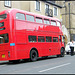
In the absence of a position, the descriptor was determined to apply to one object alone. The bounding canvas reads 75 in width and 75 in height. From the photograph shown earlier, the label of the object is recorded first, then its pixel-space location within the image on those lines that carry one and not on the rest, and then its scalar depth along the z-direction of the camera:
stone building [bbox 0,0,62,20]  21.18
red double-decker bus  11.76
